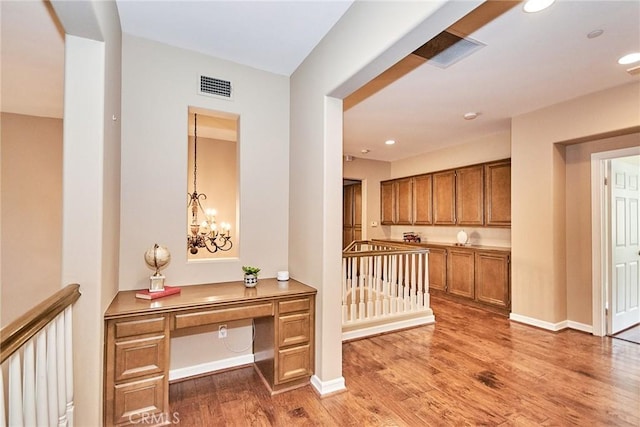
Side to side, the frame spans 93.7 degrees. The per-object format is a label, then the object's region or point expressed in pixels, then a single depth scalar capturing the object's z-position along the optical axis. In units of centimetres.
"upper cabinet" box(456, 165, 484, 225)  489
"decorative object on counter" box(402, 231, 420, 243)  607
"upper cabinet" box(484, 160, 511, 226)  449
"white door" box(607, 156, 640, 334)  362
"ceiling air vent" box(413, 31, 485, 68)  235
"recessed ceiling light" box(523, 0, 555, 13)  193
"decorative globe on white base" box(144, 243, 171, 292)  224
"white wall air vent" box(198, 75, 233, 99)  265
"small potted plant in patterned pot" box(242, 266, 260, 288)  252
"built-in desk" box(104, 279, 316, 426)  185
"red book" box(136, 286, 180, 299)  213
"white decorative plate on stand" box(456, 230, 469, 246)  517
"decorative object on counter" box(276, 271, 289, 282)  275
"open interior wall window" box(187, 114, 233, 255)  379
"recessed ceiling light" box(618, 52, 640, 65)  255
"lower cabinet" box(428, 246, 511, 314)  430
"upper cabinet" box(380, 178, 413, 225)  621
